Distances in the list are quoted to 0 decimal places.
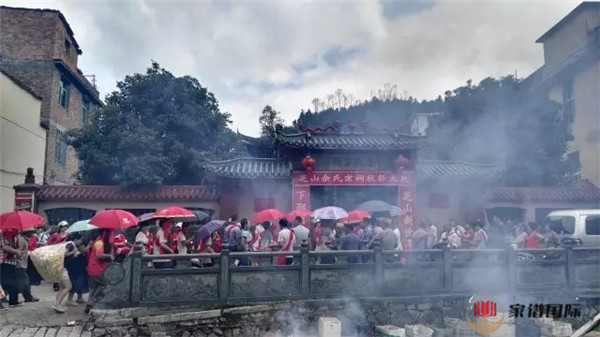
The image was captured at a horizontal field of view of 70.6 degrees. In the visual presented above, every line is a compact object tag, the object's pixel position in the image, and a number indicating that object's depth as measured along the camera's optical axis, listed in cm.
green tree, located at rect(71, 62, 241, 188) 1673
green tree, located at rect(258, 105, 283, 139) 3594
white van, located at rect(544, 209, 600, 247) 1120
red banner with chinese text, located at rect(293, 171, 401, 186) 1448
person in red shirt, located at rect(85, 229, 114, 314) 757
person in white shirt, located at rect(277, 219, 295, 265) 880
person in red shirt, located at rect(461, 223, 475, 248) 1056
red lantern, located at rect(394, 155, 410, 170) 1462
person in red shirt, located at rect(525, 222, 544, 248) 1004
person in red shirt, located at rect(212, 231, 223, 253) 964
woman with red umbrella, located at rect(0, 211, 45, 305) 808
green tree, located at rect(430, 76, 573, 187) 1797
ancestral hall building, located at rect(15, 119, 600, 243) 1447
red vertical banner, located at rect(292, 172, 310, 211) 1428
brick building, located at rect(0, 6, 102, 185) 1875
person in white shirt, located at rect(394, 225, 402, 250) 913
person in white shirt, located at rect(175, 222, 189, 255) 864
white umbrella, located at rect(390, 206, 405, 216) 1266
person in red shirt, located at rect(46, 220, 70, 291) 918
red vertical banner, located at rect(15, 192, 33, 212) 1355
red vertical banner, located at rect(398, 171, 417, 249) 1454
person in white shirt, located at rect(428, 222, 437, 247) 1099
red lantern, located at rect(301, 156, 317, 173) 1430
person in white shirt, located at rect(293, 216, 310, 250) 914
